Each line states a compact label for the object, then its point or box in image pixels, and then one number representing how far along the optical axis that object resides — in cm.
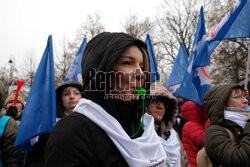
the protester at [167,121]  248
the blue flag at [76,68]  538
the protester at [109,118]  106
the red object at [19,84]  359
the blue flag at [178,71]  535
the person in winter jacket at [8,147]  251
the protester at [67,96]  303
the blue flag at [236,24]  341
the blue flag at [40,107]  236
